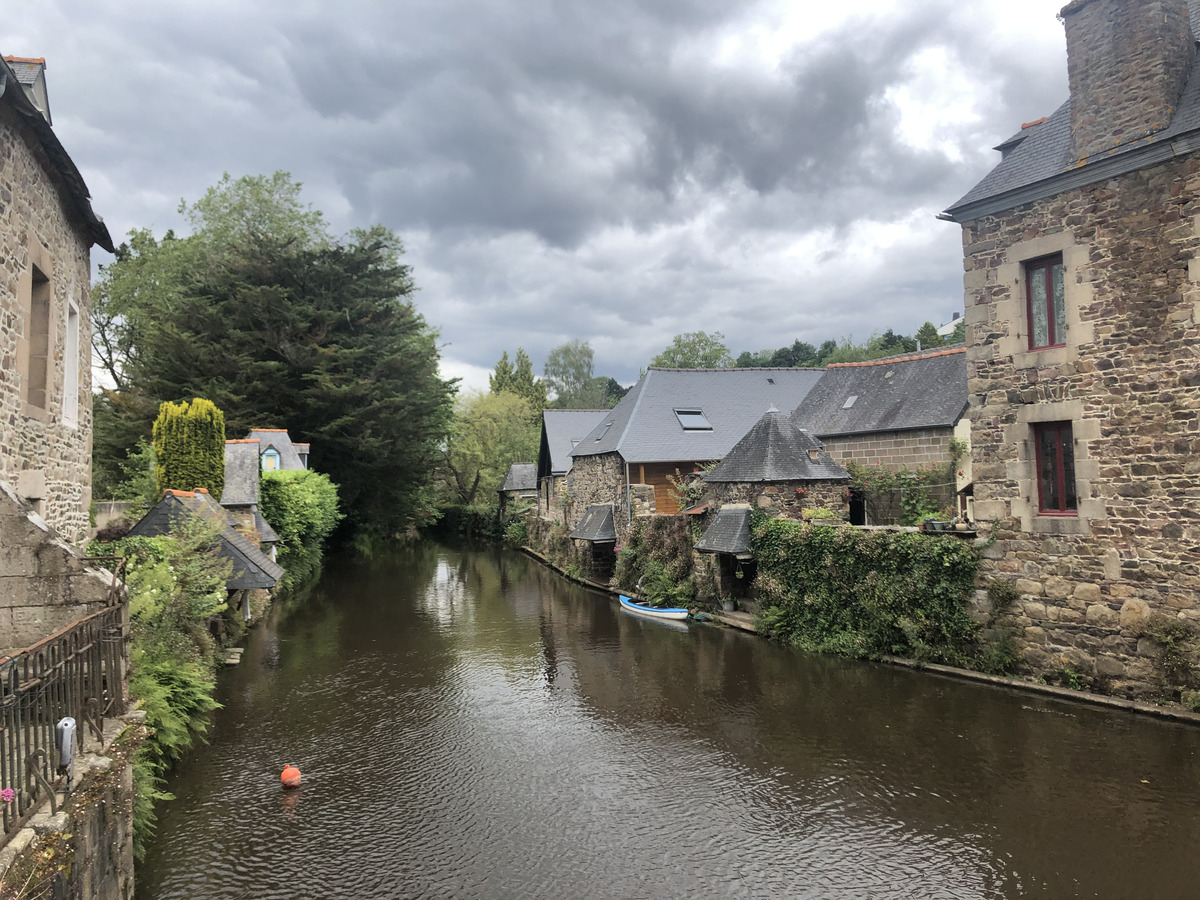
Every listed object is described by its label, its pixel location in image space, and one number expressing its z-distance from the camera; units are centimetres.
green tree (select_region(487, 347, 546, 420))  6775
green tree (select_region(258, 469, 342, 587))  2273
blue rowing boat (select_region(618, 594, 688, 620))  1698
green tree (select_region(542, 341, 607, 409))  6675
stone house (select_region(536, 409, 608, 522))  3228
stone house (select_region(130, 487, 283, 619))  1321
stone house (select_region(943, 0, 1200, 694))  930
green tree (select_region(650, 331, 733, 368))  5378
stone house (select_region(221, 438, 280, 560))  1939
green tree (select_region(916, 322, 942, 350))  4922
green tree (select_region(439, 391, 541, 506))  4794
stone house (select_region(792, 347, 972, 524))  1739
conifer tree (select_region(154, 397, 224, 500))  1889
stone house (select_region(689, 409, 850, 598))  1586
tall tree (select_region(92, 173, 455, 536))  2992
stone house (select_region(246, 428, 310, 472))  2561
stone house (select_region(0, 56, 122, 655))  582
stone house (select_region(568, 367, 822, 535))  2339
